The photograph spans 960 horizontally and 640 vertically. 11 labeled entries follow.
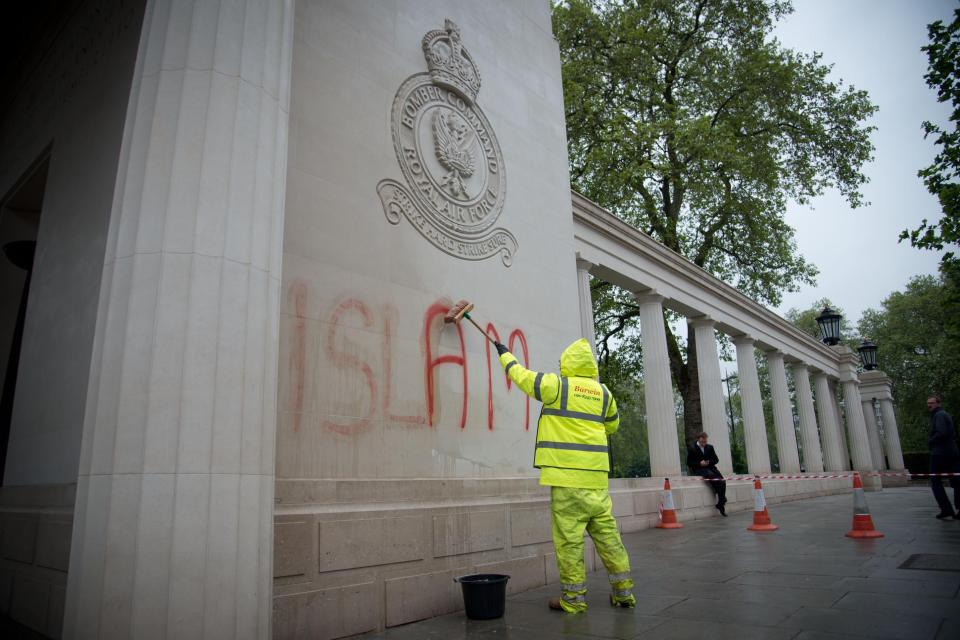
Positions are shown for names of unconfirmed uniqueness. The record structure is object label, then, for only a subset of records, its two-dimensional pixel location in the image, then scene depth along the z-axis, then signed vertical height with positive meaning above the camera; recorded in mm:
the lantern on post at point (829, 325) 21658 +4442
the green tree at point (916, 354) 38000 +6184
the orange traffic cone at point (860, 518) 8633 -1077
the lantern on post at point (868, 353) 23812 +3687
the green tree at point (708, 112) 21719 +12518
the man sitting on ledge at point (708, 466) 13680 -370
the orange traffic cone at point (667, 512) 11266 -1165
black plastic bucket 4793 -1128
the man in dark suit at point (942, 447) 9750 -66
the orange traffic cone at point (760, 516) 10188 -1170
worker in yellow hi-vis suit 5012 -161
